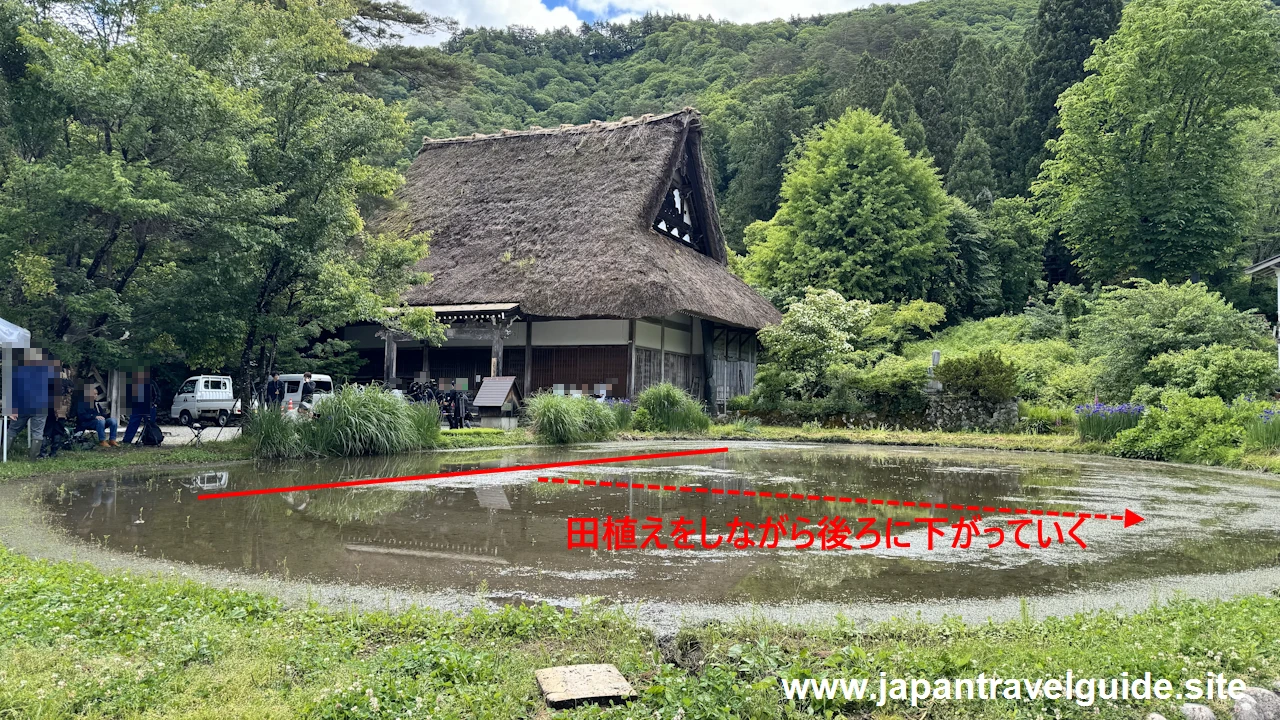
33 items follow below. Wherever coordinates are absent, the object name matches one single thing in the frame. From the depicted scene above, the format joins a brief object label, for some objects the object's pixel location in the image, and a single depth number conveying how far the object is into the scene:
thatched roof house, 19.36
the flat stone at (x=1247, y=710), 2.85
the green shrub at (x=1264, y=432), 11.80
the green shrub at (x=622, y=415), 17.19
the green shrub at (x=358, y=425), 11.91
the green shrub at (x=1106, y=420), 14.59
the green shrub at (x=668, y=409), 17.48
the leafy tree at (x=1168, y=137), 28.03
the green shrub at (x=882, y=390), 18.62
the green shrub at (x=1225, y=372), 13.58
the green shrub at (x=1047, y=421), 17.33
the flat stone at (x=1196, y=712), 2.79
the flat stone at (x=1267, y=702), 2.91
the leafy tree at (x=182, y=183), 9.87
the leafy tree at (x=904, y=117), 36.09
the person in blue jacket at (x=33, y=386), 9.51
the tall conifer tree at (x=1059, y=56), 36.22
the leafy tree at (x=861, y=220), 29.50
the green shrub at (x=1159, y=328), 15.20
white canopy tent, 8.84
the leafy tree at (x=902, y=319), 27.42
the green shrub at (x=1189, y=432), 12.52
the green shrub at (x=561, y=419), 14.97
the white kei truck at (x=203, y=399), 18.98
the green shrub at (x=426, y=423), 13.24
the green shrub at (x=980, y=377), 17.62
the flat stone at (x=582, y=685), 2.76
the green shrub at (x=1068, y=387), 18.77
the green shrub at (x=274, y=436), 11.53
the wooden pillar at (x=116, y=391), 17.61
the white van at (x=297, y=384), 19.38
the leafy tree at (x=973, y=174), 35.97
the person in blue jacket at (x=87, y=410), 11.02
